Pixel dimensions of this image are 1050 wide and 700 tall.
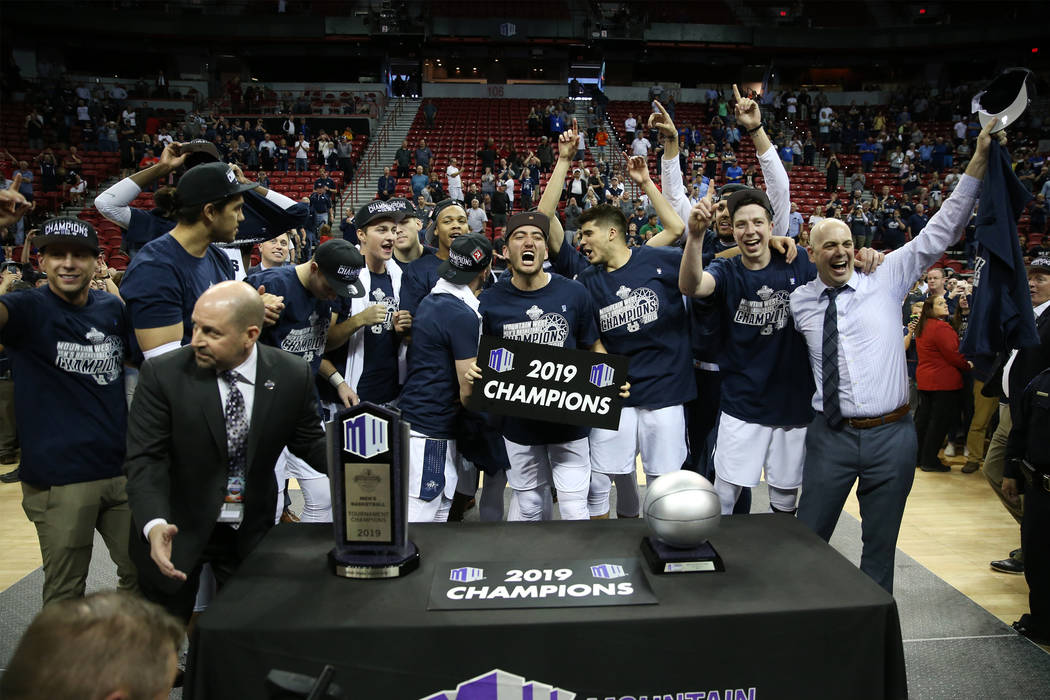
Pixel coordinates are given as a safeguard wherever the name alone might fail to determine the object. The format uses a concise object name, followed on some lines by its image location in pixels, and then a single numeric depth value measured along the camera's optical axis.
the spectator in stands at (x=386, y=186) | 17.42
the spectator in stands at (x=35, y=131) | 20.03
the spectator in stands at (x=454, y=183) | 17.19
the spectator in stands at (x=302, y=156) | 19.84
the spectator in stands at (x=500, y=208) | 15.75
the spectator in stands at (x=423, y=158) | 19.23
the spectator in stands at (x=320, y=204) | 15.63
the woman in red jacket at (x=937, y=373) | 6.46
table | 1.85
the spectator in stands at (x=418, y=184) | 16.83
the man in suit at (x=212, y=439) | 2.37
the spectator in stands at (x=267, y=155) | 19.62
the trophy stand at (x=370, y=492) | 2.10
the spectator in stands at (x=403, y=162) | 19.69
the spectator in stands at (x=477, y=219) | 13.58
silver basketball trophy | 2.12
